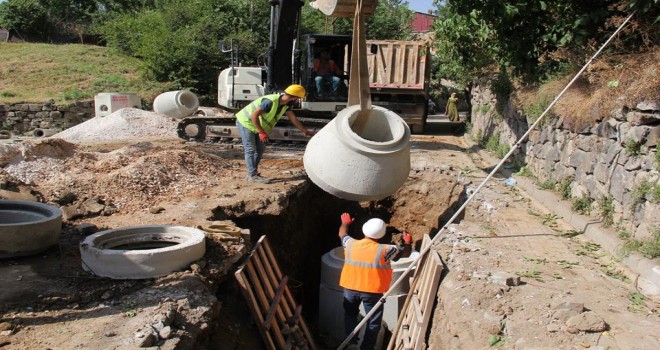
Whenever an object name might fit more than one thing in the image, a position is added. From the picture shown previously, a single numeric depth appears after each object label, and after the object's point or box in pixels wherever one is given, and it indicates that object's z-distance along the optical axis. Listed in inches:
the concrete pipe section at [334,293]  299.9
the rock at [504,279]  211.2
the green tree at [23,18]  1254.3
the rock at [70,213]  266.8
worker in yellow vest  323.6
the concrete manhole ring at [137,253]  194.5
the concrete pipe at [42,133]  682.8
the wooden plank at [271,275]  250.7
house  1920.5
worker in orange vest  251.6
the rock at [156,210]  278.5
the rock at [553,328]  176.2
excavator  447.5
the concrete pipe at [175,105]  689.0
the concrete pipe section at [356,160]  234.7
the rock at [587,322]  172.4
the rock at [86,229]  245.8
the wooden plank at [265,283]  239.5
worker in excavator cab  488.4
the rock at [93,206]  274.1
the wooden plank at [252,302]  214.4
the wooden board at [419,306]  230.1
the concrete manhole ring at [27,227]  208.1
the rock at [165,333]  160.4
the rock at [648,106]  230.7
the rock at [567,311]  180.7
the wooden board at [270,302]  218.8
